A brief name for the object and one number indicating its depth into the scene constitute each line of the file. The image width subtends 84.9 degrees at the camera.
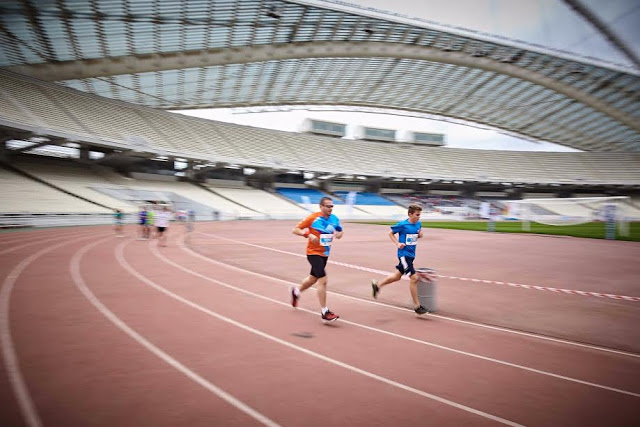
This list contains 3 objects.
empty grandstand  31.14
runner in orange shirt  5.25
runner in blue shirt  5.80
